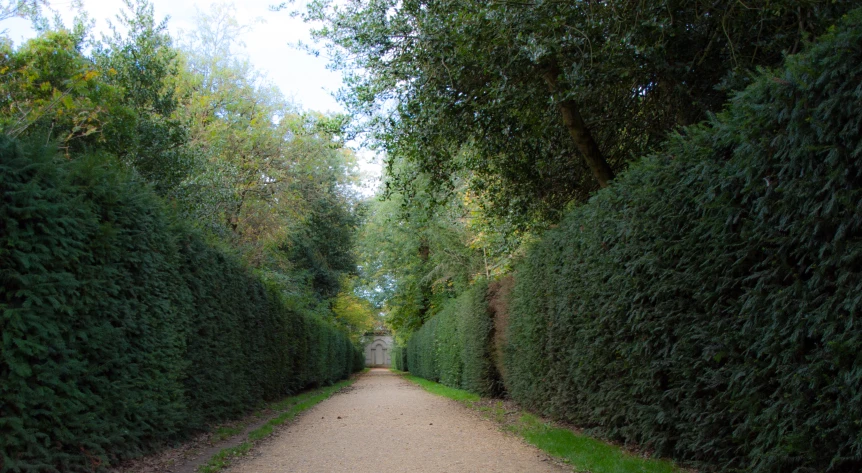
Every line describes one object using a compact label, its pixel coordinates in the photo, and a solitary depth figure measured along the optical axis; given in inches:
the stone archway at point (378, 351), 2741.1
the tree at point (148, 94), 502.6
